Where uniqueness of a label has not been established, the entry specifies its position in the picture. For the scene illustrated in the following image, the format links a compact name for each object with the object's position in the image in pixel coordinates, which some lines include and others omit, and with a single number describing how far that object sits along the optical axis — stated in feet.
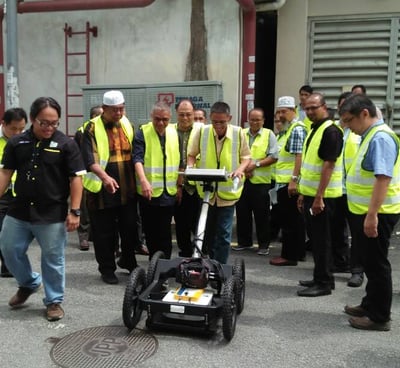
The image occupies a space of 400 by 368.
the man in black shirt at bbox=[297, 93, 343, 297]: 13.88
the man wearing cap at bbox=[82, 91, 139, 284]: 14.52
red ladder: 30.40
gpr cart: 11.09
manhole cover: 10.38
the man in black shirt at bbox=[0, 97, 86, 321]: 11.80
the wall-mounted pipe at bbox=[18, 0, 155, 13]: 27.78
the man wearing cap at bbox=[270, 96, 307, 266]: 17.48
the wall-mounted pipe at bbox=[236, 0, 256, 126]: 27.09
